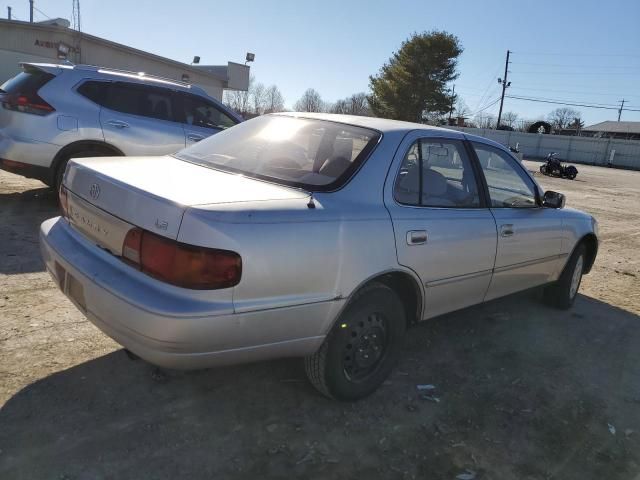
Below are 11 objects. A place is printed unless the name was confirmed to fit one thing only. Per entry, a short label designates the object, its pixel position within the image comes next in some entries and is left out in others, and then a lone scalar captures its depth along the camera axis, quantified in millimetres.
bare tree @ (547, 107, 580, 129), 90250
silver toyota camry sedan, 2270
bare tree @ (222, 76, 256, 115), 70062
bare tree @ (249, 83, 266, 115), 82438
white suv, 5941
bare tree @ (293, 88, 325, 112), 82956
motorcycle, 23980
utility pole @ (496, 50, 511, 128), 57844
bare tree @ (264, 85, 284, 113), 86962
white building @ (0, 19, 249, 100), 24927
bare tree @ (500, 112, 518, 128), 81925
